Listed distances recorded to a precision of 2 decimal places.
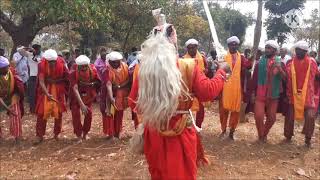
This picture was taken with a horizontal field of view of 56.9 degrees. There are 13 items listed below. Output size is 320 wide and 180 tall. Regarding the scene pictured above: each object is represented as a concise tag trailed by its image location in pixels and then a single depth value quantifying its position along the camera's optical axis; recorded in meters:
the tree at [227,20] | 17.32
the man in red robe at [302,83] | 5.02
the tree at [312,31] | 20.96
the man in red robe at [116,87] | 5.02
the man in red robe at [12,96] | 5.08
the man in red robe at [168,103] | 2.34
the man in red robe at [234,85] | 5.10
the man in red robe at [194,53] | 4.97
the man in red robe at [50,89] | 5.02
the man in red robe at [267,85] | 5.04
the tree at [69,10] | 6.44
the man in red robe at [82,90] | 5.02
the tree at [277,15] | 12.84
